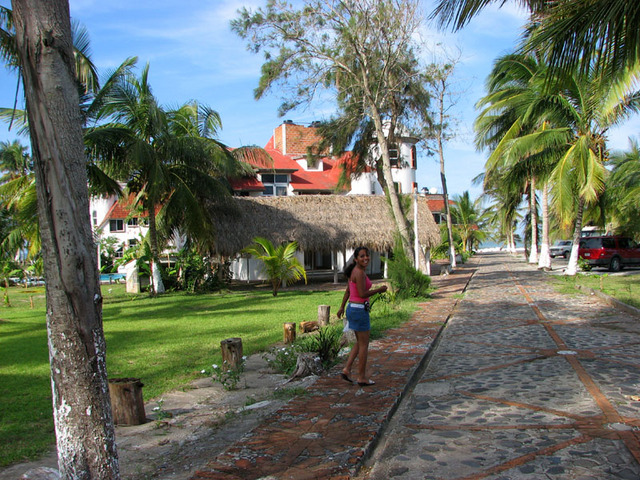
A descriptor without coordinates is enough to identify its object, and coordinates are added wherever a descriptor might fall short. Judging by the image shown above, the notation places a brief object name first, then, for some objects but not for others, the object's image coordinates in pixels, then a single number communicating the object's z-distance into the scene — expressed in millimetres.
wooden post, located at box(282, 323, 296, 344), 9758
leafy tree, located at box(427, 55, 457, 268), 21125
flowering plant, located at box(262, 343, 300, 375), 7733
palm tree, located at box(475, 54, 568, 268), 19562
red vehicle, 27281
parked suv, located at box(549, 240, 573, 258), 45906
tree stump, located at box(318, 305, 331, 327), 11758
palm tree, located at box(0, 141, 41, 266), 15578
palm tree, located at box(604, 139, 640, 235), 29328
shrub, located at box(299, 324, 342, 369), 7812
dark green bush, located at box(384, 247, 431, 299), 16266
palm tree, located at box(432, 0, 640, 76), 6543
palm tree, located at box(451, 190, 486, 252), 54644
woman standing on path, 6402
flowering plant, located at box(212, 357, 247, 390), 7069
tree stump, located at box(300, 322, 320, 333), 11219
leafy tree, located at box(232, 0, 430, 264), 18359
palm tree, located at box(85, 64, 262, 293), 17219
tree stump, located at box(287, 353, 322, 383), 7227
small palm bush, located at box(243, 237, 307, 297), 19547
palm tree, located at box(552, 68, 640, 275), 17922
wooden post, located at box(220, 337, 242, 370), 7699
